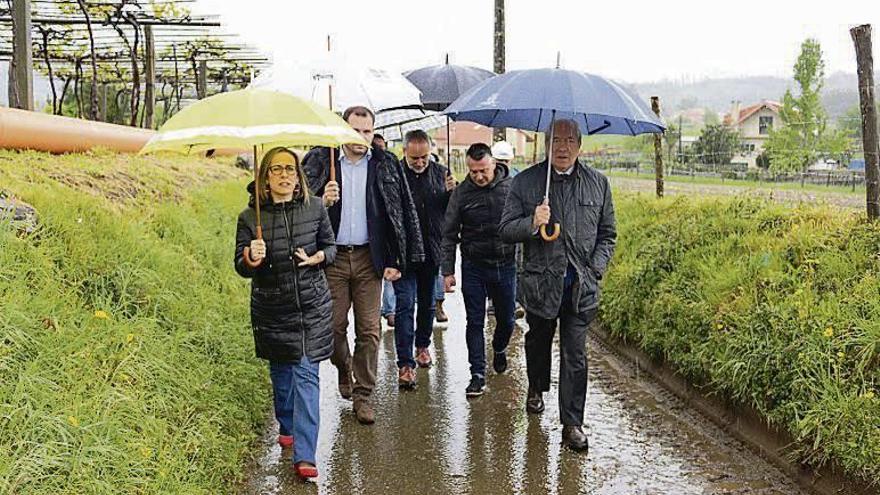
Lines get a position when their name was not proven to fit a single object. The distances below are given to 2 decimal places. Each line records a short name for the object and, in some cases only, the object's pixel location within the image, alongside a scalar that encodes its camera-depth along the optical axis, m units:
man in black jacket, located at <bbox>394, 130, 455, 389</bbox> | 6.75
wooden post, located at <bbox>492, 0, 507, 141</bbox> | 13.58
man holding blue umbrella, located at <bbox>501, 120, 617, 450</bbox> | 5.16
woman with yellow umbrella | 4.46
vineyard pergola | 15.16
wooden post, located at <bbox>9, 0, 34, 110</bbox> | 9.26
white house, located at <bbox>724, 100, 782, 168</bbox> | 63.68
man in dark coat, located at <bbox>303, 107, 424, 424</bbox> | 5.60
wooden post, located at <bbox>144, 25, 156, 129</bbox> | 18.02
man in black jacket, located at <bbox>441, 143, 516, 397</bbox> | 6.43
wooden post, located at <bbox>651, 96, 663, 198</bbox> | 11.39
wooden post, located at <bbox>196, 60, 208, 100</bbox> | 22.91
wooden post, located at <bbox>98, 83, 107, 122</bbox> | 26.47
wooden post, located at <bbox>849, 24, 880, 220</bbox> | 6.45
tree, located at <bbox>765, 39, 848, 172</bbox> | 48.49
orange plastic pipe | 8.06
